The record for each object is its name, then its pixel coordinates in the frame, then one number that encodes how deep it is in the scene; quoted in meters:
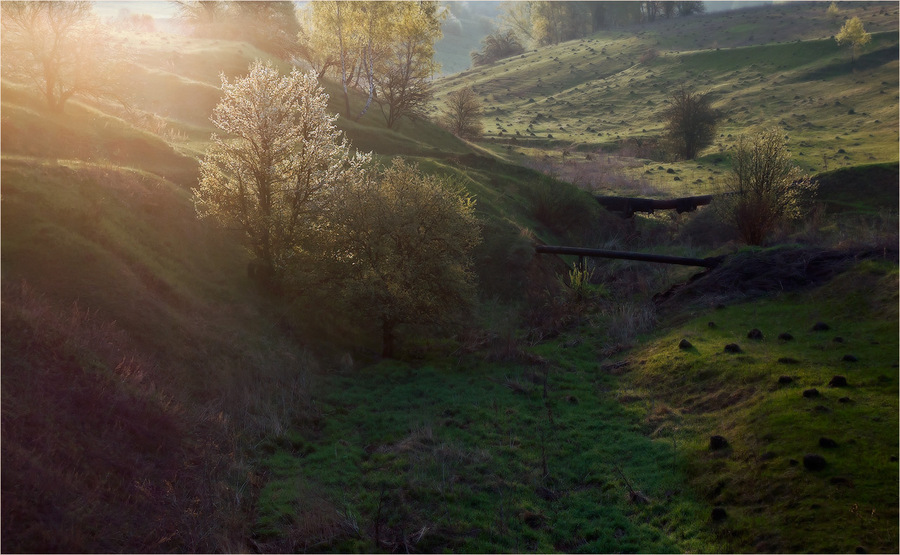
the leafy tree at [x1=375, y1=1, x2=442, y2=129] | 48.47
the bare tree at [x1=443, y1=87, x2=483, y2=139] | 63.50
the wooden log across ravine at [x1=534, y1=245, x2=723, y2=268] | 24.20
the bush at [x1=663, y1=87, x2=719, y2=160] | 59.25
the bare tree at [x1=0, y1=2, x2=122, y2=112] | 26.03
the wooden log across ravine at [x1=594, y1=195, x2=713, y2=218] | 38.56
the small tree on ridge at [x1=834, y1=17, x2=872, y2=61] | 78.38
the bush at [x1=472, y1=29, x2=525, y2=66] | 132.12
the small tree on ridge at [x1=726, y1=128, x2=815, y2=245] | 28.22
